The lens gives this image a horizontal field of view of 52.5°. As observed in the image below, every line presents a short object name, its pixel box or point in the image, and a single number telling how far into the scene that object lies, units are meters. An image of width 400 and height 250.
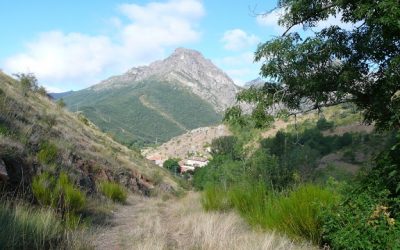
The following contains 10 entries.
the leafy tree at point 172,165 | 95.28
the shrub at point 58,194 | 7.36
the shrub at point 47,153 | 9.95
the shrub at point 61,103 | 33.16
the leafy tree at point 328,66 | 8.26
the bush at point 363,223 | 4.58
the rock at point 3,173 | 6.93
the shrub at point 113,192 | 13.23
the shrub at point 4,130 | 9.15
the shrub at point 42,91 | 30.77
